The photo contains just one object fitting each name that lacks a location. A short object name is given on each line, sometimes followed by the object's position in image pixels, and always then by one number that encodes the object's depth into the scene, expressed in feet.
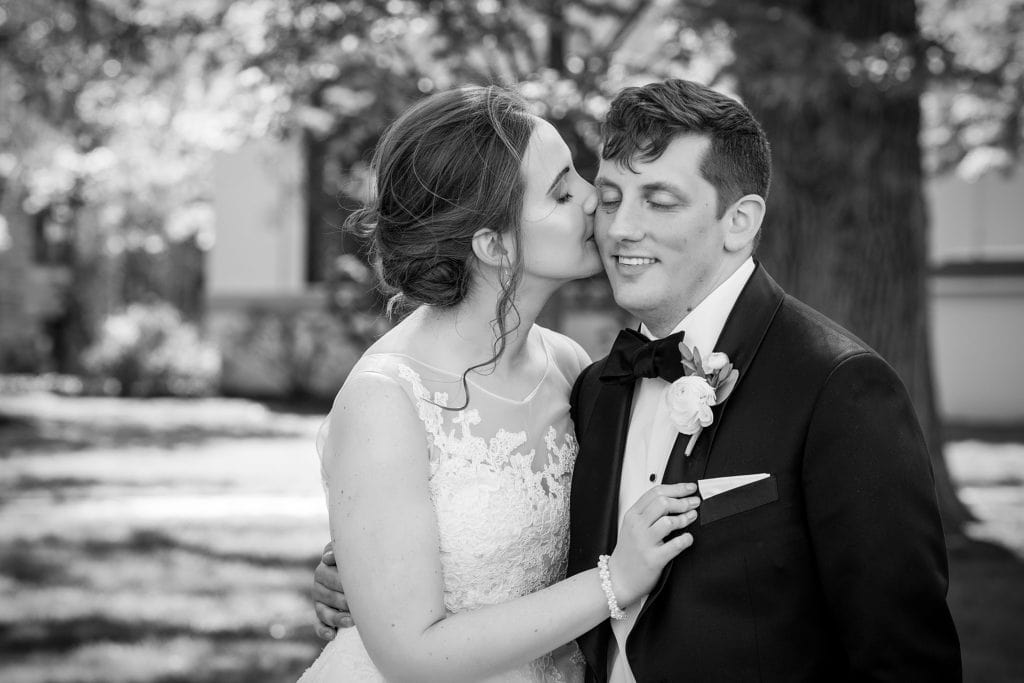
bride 8.68
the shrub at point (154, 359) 67.00
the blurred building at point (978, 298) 52.44
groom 7.66
